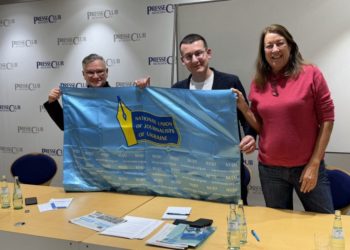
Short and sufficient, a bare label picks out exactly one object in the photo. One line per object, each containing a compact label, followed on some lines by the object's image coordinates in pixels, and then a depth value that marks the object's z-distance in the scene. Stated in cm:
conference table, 192
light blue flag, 249
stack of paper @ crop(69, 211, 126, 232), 217
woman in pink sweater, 218
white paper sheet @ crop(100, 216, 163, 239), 203
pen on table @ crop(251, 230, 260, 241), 194
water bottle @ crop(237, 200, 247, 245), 191
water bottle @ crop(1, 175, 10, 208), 260
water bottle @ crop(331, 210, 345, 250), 170
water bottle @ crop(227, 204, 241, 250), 183
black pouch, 209
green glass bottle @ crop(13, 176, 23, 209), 257
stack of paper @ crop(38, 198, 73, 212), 254
